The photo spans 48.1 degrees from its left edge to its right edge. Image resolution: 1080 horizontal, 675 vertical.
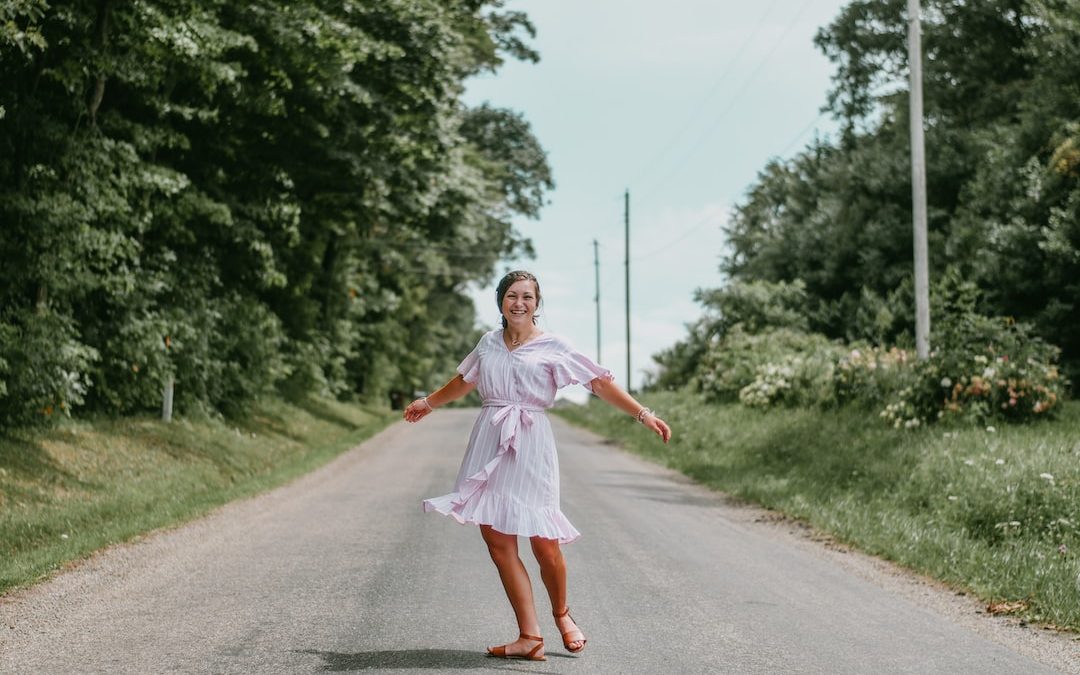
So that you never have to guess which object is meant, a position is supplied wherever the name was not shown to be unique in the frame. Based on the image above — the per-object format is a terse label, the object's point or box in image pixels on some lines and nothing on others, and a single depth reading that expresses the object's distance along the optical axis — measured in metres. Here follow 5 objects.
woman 6.68
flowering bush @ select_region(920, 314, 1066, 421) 16.17
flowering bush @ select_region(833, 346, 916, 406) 19.56
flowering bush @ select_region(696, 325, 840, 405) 25.86
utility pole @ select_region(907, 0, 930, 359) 19.56
